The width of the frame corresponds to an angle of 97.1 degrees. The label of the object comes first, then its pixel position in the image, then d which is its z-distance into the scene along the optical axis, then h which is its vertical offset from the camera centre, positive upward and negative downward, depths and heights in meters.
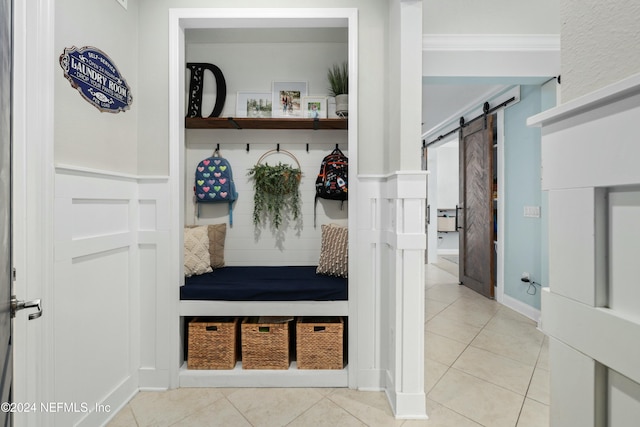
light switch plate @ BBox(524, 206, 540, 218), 2.95 +0.02
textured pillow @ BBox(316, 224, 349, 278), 2.10 -0.30
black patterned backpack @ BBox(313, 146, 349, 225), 2.35 +0.30
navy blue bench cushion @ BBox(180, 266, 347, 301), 1.89 -0.51
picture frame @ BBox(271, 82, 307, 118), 2.43 +1.02
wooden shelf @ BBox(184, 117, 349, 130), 2.21 +0.73
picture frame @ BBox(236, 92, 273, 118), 2.43 +0.93
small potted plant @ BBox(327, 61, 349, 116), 2.19 +1.01
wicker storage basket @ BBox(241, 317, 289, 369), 1.91 -0.91
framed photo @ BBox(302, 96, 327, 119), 2.37 +0.89
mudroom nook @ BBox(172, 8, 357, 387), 2.39 +0.66
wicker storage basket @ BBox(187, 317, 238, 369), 1.91 -0.90
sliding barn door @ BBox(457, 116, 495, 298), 3.59 +0.07
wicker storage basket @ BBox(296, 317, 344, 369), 1.91 -0.90
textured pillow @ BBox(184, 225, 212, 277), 2.11 -0.30
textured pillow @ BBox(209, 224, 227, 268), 2.35 -0.26
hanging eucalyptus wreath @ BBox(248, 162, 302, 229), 2.38 +0.18
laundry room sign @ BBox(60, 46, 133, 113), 1.38 +0.72
